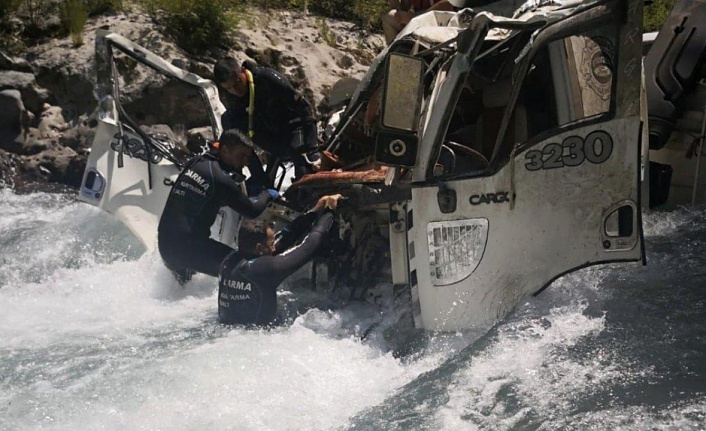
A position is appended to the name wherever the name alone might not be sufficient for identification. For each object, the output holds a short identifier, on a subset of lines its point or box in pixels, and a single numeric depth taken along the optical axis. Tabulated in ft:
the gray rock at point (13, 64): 35.60
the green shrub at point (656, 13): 39.09
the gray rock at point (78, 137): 34.76
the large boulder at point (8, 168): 32.76
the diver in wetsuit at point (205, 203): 19.76
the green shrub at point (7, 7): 37.37
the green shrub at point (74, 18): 37.15
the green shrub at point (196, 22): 38.52
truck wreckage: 13.96
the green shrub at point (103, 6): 39.06
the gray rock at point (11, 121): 33.96
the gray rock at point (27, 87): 35.17
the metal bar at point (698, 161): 19.54
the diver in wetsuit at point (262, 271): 18.70
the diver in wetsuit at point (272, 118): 23.53
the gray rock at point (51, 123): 34.94
